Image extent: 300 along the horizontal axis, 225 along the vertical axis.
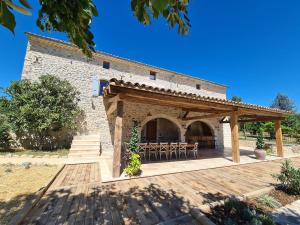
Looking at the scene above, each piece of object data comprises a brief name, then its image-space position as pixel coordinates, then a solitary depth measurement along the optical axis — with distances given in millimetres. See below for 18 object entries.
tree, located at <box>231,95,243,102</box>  28041
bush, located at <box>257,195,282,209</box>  2929
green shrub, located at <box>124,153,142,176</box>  4401
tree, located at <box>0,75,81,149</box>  7430
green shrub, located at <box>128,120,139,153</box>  4879
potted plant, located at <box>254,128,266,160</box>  7301
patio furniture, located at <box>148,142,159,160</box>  6781
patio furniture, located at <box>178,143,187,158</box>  7262
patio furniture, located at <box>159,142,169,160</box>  6901
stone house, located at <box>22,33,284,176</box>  8180
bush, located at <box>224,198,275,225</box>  2211
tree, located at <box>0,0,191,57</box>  1003
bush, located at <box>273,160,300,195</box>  3412
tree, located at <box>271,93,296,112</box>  32094
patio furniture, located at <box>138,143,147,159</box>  6608
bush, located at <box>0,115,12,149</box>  7241
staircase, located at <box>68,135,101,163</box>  6701
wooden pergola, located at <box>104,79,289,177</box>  4219
